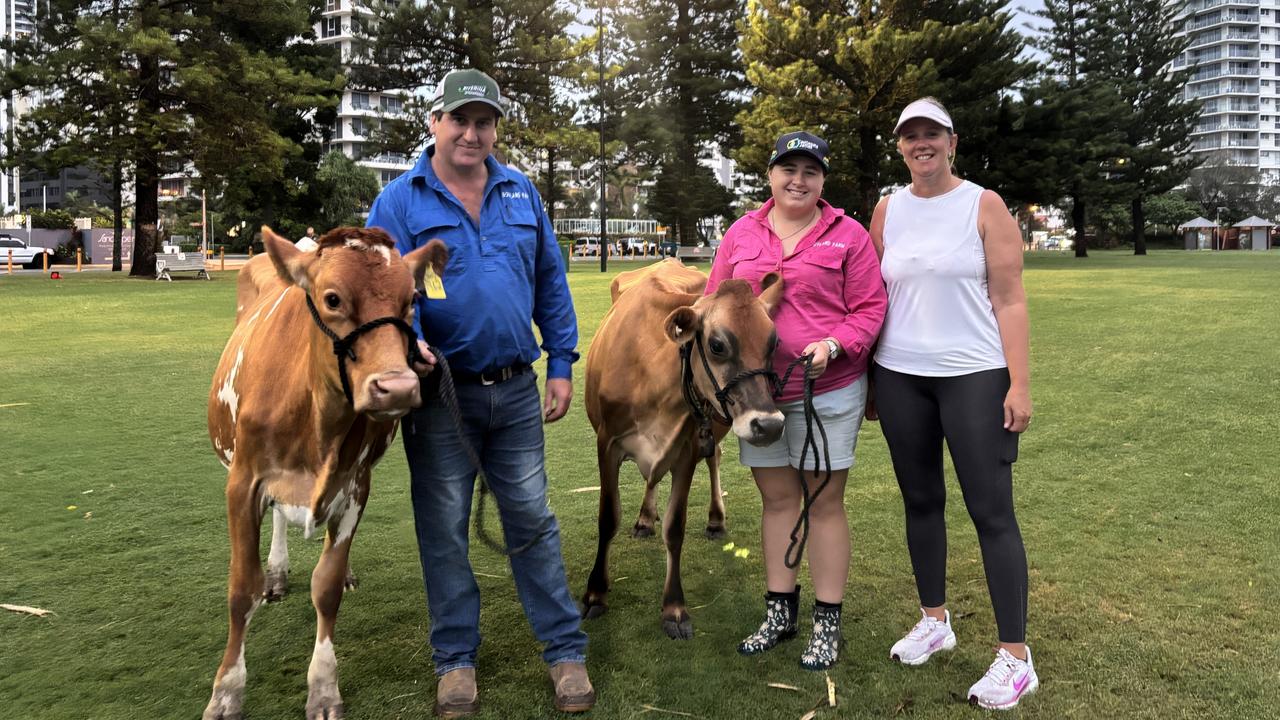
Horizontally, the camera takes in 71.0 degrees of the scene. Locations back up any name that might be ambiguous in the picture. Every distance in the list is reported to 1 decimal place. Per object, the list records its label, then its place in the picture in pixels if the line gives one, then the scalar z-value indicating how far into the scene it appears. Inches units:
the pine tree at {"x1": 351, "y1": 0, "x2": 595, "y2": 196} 1552.7
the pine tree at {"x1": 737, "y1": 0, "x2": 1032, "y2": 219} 1318.9
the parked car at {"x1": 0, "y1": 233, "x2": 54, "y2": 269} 1577.3
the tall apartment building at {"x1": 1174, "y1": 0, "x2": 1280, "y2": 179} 4761.3
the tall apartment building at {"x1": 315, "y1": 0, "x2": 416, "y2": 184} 3412.9
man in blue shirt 132.6
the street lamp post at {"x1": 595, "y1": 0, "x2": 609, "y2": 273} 1483.8
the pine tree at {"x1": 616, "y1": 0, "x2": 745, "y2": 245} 1811.0
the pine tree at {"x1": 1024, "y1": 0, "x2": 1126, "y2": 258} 1521.9
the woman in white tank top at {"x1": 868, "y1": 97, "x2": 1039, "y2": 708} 136.3
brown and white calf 115.2
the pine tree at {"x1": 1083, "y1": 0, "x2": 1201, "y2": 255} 1951.3
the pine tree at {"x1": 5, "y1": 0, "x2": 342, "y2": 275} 1022.4
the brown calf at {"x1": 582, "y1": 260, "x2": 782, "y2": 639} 145.4
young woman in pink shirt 148.3
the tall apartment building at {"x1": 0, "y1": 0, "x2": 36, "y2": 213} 4031.7
